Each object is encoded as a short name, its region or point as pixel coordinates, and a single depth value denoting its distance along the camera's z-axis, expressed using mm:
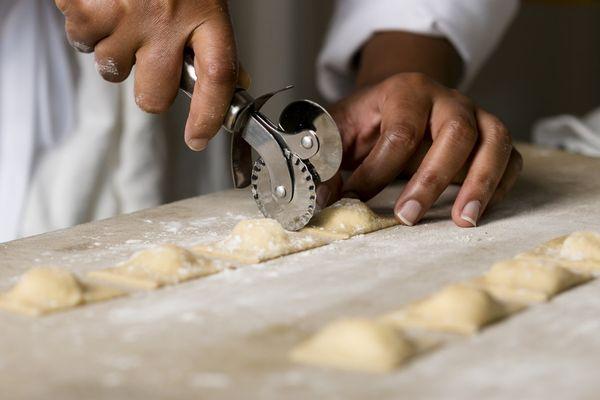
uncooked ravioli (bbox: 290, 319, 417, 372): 775
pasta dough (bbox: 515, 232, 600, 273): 877
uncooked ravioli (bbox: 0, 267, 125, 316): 829
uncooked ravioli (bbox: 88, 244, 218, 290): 859
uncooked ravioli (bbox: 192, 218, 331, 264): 895
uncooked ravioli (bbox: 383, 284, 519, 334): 808
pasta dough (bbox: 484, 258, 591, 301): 842
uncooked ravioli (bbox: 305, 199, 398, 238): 935
